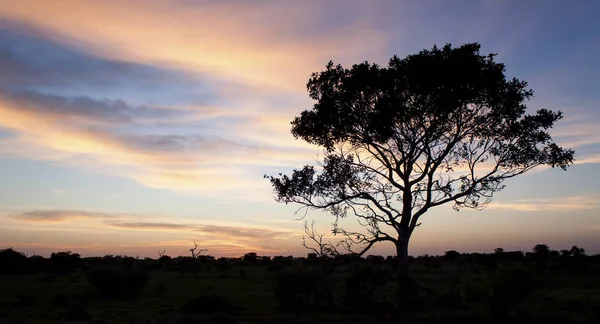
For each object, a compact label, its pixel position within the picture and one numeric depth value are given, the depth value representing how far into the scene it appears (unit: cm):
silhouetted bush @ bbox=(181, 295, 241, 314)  3059
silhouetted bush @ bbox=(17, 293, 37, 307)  3284
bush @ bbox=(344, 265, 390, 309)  3178
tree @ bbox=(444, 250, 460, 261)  8756
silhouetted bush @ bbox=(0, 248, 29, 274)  5816
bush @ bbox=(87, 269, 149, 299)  3922
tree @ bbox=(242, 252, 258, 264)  9156
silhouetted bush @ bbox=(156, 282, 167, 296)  3996
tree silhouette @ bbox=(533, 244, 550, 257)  8438
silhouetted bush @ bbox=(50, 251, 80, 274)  5981
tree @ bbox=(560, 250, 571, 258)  8245
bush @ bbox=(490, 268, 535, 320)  2784
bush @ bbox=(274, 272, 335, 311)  3228
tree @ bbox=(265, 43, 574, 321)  1966
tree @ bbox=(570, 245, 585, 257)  8596
